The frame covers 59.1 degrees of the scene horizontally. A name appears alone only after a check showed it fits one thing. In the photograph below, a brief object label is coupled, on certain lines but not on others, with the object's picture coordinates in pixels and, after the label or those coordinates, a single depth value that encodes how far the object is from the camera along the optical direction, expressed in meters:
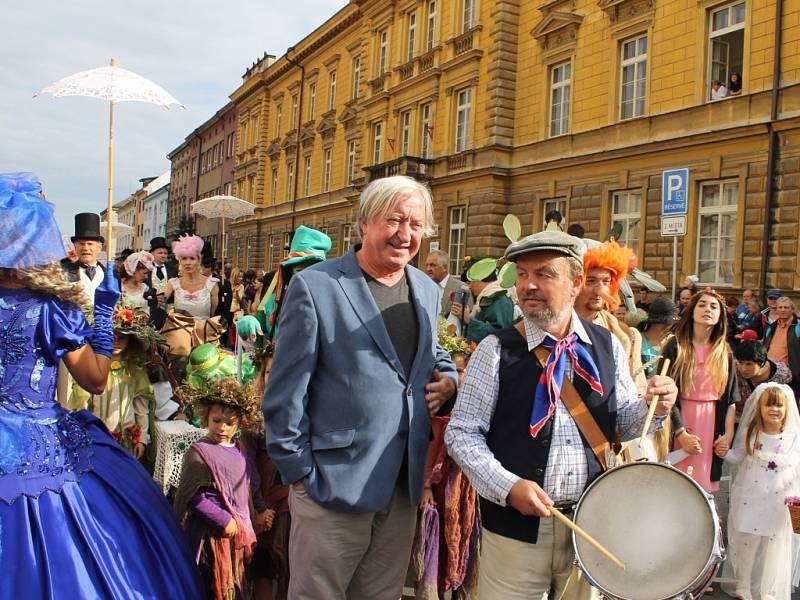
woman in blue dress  2.47
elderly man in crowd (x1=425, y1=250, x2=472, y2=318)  6.83
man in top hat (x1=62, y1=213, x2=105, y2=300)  5.77
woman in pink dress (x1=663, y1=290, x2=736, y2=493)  4.49
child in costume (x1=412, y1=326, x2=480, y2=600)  3.77
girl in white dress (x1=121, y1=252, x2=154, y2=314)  6.62
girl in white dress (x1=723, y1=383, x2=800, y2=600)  4.20
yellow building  14.07
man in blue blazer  2.39
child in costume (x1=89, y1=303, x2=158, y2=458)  4.40
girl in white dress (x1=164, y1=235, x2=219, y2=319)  6.39
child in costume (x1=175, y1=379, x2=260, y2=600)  3.18
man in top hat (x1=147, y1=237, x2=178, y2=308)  8.48
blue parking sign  7.87
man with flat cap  2.35
